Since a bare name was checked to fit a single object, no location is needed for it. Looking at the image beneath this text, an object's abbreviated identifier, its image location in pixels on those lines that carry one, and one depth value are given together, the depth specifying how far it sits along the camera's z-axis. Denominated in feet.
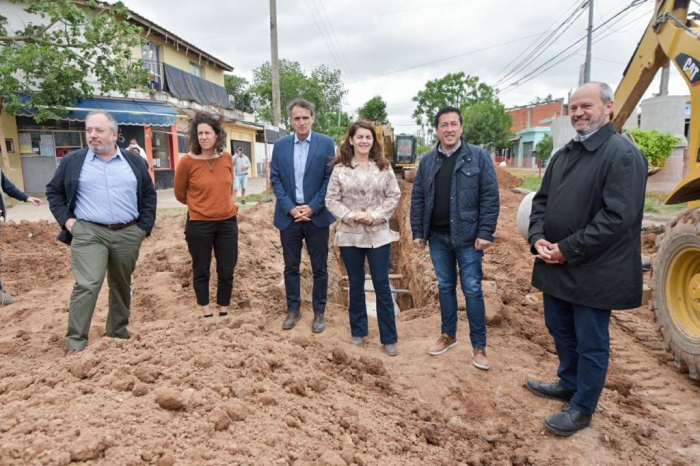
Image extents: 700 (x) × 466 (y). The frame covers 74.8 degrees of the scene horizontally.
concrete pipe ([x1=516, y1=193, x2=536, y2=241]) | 14.70
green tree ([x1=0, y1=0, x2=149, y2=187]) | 37.63
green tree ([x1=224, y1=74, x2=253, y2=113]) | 135.74
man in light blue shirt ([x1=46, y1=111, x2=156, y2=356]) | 11.65
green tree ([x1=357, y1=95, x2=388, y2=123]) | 171.94
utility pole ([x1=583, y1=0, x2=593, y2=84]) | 50.47
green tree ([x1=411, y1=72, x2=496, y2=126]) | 193.47
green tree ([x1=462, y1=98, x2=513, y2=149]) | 143.95
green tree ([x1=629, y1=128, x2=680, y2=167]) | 42.39
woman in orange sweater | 13.55
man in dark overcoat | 8.18
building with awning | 46.98
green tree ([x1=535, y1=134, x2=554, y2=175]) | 84.33
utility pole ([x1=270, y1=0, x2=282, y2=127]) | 51.08
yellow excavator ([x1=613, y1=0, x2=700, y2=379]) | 11.34
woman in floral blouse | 12.25
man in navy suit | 13.29
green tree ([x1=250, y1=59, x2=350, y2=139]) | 115.65
